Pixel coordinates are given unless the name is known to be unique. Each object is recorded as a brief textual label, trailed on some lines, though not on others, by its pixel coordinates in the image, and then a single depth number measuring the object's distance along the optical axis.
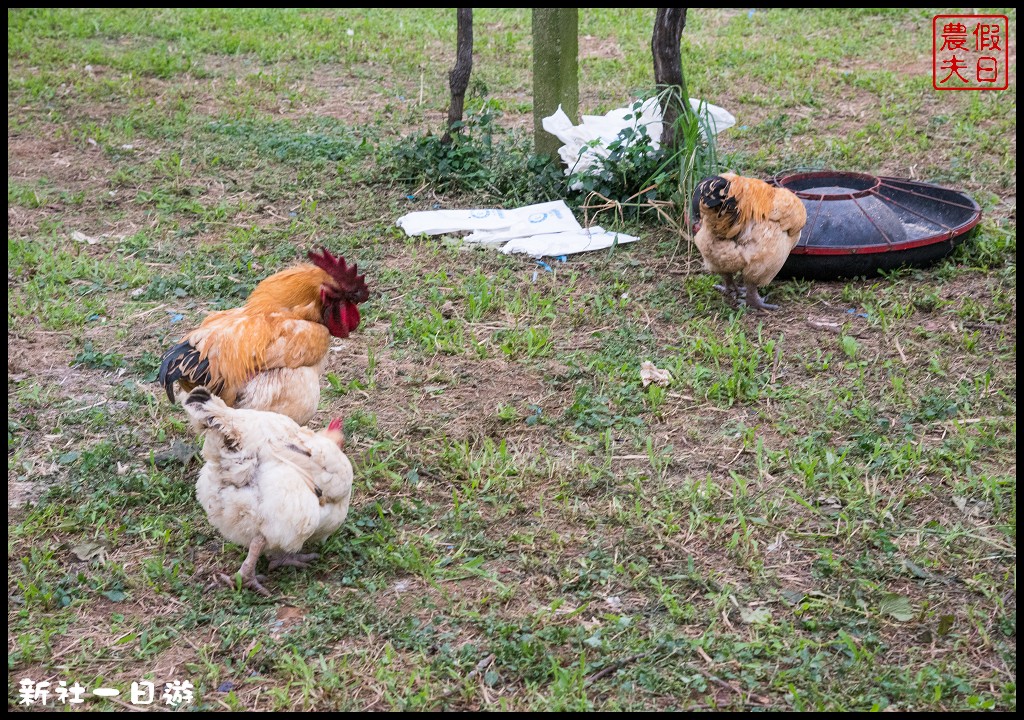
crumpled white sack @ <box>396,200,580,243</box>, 7.18
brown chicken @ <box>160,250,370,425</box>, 4.26
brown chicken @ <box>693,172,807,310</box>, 5.60
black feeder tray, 6.21
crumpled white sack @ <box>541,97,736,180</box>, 7.52
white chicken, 3.67
